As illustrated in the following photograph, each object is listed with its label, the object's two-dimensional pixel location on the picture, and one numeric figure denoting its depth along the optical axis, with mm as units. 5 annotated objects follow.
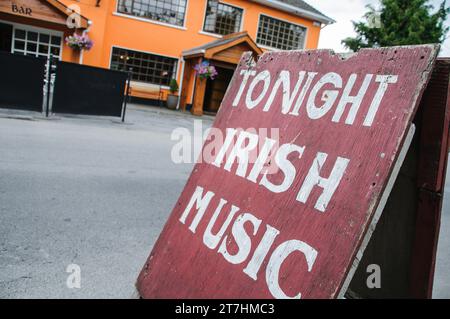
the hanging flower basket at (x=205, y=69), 17031
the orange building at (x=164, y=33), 15680
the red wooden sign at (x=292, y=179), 1377
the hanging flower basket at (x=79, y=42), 15452
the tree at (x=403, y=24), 22453
